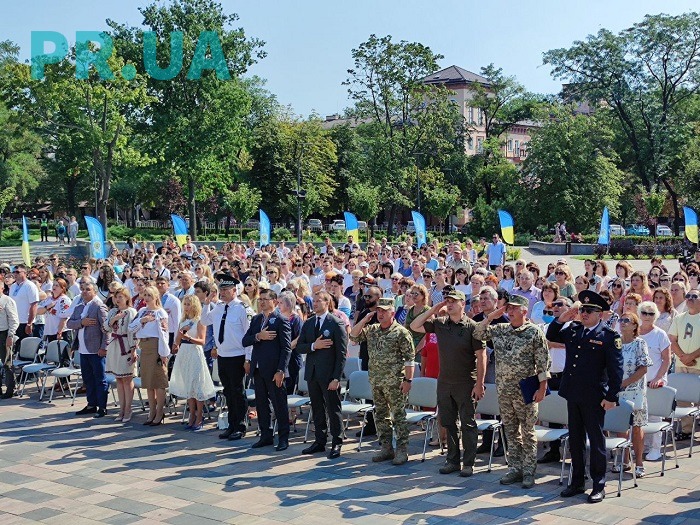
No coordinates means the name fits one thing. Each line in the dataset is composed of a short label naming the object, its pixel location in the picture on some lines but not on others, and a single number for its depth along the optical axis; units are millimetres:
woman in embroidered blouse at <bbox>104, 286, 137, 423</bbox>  11852
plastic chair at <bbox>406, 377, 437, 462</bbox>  9766
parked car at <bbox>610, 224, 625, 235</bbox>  64812
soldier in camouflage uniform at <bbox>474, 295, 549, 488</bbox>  8242
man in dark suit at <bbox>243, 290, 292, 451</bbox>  10047
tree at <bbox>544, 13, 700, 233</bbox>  61312
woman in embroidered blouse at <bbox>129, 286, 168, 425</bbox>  11422
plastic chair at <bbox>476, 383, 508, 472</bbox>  9125
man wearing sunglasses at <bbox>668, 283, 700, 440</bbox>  10141
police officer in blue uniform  7844
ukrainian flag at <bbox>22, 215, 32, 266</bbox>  25391
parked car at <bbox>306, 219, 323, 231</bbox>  71000
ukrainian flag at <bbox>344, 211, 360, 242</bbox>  28127
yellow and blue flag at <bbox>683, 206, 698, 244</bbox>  24500
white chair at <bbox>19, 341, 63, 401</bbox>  13367
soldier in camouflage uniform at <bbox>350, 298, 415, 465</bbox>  9180
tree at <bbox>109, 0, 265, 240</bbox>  48031
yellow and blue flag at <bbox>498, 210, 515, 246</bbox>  23875
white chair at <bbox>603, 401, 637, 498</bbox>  8281
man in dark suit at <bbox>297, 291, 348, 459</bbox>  9766
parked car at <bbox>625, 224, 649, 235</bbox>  66562
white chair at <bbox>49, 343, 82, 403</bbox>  12867
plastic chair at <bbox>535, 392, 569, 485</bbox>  8484
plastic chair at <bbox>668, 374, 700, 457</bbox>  9680
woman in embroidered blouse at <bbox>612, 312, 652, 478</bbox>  8531
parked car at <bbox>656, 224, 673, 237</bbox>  68006
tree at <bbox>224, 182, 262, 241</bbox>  54375
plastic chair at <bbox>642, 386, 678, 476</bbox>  9031
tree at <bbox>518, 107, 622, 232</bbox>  53312
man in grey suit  12258
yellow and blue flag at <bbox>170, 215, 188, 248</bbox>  27295
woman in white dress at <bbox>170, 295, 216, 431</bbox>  11031
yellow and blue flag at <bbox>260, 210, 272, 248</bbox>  27750
